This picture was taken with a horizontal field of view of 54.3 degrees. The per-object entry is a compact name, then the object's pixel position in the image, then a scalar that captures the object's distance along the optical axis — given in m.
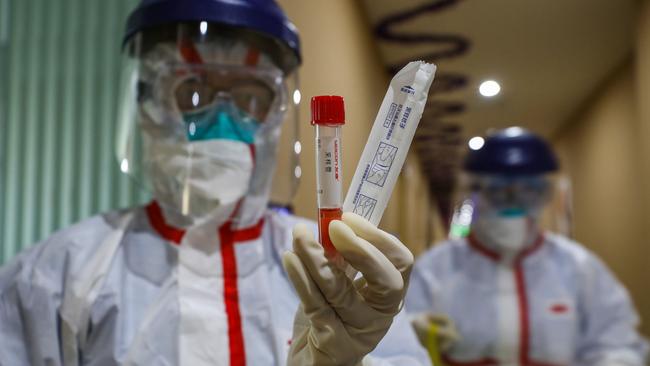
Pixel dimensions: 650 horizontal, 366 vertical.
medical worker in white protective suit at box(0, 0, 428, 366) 0.89
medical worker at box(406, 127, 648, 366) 2.04
